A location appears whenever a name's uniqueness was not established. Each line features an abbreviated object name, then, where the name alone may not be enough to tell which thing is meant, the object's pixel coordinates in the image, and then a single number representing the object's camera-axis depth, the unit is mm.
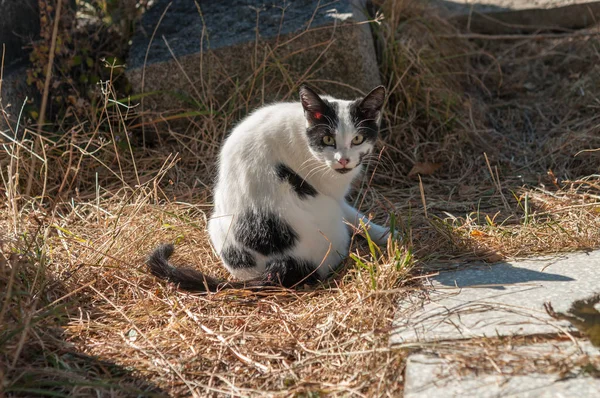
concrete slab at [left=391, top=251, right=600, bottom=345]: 2076
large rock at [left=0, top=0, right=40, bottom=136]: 3760
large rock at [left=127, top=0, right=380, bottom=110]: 3854
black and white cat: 2639
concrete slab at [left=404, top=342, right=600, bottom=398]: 1763
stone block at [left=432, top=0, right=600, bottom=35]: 4961
